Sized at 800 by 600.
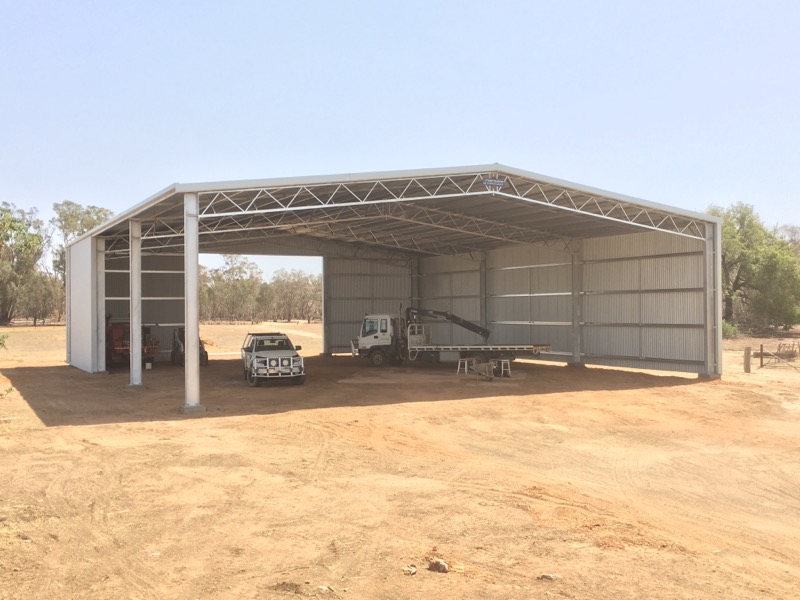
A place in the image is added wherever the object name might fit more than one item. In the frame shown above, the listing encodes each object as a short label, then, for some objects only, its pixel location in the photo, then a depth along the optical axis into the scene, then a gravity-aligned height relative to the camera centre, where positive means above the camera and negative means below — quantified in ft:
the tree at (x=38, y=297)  204.54 +2.88
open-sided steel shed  64.18 +6.45
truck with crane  93.61 -4.67
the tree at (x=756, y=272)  153.48 +7.59
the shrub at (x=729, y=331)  145.12 -6.20
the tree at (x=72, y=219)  237.04 +31.36
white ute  67.92 -5.66
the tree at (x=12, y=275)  197.36 +9.70
